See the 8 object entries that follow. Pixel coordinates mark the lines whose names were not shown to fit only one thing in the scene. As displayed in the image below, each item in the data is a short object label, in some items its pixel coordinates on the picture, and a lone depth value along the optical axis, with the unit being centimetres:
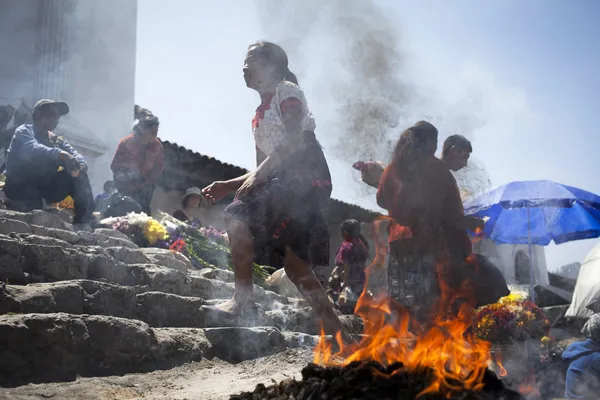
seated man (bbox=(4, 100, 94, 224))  648
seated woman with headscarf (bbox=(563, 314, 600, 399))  410
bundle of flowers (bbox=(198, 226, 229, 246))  900
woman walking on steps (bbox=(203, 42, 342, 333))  372
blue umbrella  825
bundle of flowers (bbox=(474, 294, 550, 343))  664
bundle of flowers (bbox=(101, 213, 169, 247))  746
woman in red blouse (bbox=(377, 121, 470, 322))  412
